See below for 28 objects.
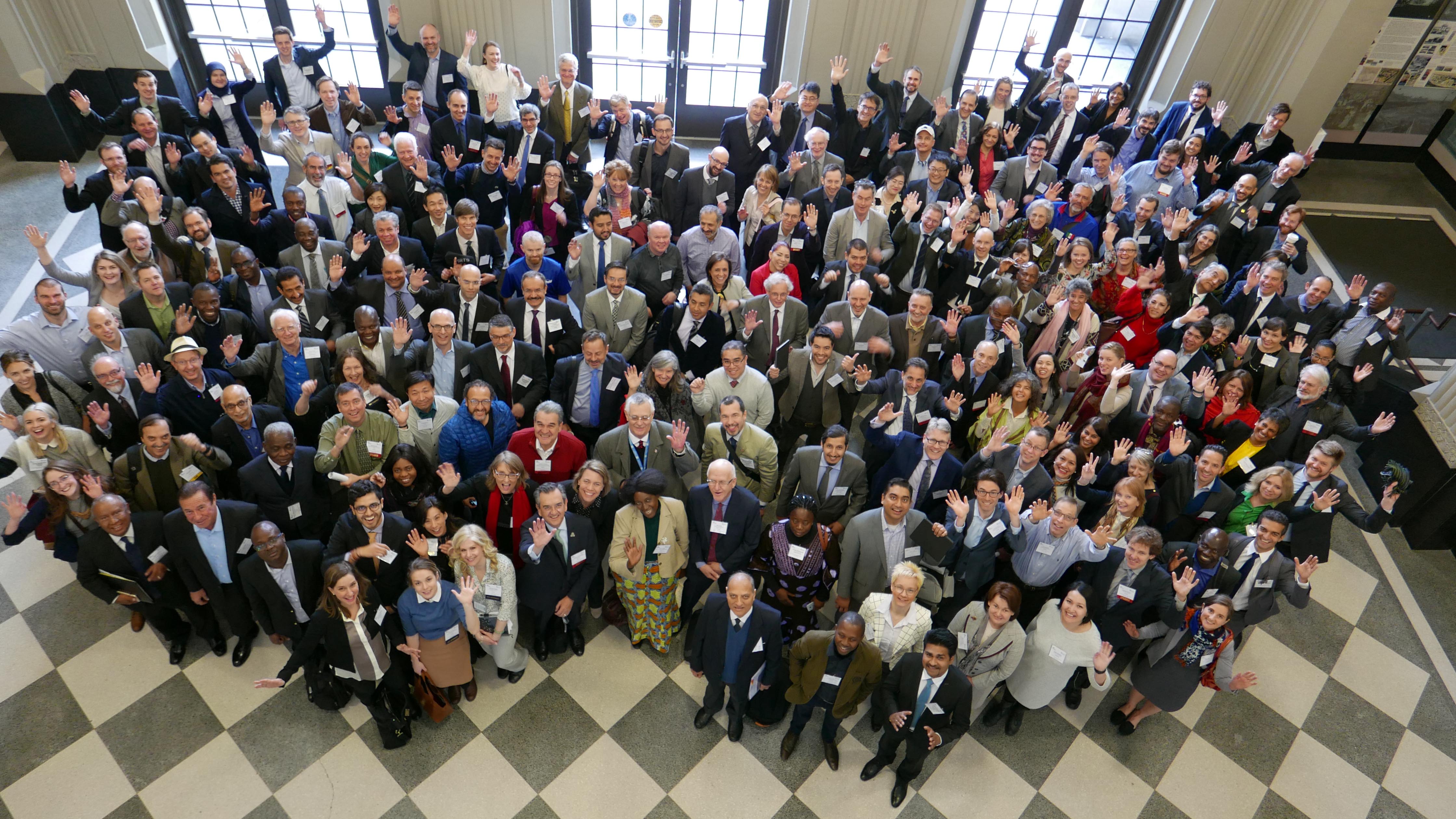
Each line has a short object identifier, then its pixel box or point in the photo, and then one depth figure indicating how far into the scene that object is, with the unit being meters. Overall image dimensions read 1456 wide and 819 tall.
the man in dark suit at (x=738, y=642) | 4.50
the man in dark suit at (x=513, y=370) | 5.91
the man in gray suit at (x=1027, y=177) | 8.50
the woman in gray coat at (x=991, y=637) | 4.70
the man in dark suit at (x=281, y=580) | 4.61
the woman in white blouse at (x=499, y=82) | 9.17
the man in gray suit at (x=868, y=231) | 7.50
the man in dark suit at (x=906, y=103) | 9.32
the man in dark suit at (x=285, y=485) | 5.03
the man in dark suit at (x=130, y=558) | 4.70
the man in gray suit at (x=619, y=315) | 6.51
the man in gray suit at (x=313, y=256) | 6.55
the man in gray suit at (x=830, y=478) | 5.32
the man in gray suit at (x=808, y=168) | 8.26
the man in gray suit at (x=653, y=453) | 5.39
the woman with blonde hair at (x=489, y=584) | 4.65
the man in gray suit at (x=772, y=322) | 6.48
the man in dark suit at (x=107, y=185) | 6.69
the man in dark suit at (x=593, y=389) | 5.95
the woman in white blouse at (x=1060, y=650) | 4.75
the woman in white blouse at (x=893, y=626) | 4.67
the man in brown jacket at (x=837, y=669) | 4.41
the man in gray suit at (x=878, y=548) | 5.02
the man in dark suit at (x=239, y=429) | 5.23
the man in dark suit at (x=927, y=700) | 4.37
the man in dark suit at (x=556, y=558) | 4.75
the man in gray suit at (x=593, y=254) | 7.08
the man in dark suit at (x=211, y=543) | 4.69
